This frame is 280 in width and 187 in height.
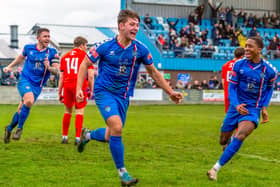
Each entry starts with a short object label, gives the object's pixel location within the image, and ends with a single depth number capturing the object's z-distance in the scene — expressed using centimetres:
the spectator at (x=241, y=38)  4128
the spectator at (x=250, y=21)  4448
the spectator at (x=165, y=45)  3809
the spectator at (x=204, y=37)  4006
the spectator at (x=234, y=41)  4046
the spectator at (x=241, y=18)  4447
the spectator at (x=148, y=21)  4042
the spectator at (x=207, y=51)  3831
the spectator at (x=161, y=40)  3825
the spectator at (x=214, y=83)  3595
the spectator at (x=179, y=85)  3426
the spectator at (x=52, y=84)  3074
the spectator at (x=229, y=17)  4356
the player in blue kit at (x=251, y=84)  753
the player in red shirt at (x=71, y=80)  1097
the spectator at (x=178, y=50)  3778
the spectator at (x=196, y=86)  3431
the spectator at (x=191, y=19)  4228
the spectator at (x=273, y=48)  4001
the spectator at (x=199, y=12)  4281
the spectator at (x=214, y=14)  4375
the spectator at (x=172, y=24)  4034
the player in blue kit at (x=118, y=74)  648
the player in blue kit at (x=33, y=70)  1055
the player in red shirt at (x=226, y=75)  1140
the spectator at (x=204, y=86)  3431
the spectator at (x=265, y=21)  4514
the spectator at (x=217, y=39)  4060
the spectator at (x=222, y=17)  4259
